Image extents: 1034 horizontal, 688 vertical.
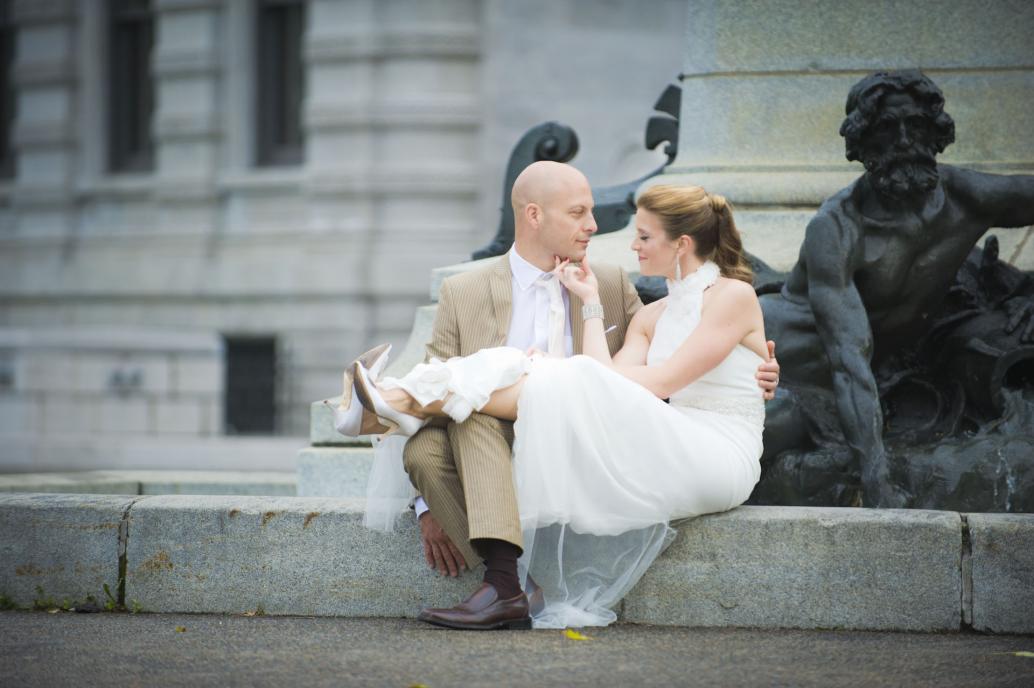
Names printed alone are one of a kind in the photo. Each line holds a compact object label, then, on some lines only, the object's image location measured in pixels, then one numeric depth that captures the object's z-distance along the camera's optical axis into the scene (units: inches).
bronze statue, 484.4
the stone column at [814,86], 615.6
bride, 409.8
